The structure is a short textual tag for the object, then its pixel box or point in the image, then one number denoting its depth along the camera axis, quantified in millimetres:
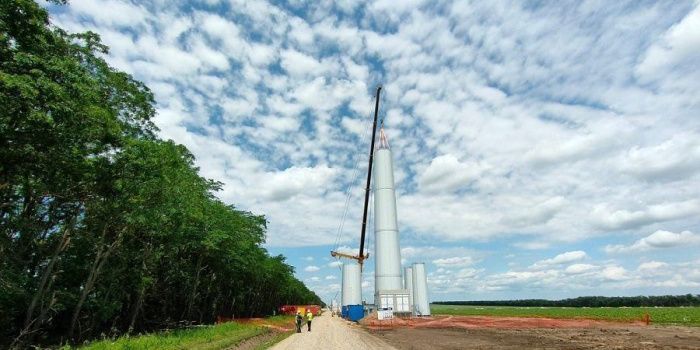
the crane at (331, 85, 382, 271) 92812
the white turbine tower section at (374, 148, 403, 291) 66750
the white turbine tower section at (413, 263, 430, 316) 72875
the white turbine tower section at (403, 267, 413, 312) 75538
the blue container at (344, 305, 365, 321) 65181
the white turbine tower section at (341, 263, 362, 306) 82188
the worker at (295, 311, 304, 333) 39441
